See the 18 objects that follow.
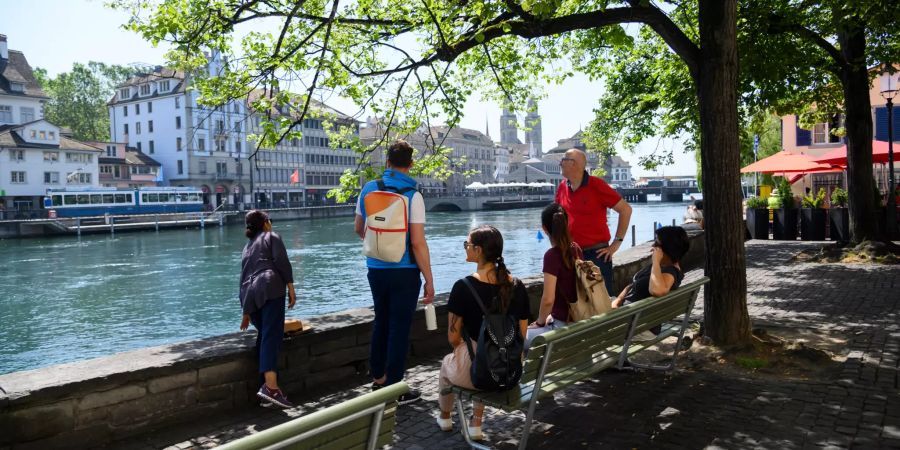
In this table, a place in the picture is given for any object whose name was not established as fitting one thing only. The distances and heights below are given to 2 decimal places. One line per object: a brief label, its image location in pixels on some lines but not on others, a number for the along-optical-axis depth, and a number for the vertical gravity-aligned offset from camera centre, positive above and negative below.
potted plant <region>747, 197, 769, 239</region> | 18.50 -0.59
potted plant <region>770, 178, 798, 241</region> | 17.92 -0.59
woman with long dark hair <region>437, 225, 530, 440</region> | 3.79 -0.48
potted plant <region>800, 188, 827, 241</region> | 17.48 -0.70
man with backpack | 4.57 -0.28
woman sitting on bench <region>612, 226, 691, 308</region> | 4.98 -0.47
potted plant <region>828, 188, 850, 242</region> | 16.25 -0.56
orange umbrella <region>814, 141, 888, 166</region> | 16.36 +0.85
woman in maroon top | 4.42 -0.45
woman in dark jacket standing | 4.81 -0.54
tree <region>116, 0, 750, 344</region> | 5.77 +1.52
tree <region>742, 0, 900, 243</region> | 11.08 +2.33
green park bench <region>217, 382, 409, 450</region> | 1.99 -0.66
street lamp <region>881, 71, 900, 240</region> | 14.97 +0.06
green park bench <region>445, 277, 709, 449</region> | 3.65 -0.84
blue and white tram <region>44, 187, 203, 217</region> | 56.81 +1.38
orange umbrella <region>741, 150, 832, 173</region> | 17.86 +0.78
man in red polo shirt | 5.58 -0.07
